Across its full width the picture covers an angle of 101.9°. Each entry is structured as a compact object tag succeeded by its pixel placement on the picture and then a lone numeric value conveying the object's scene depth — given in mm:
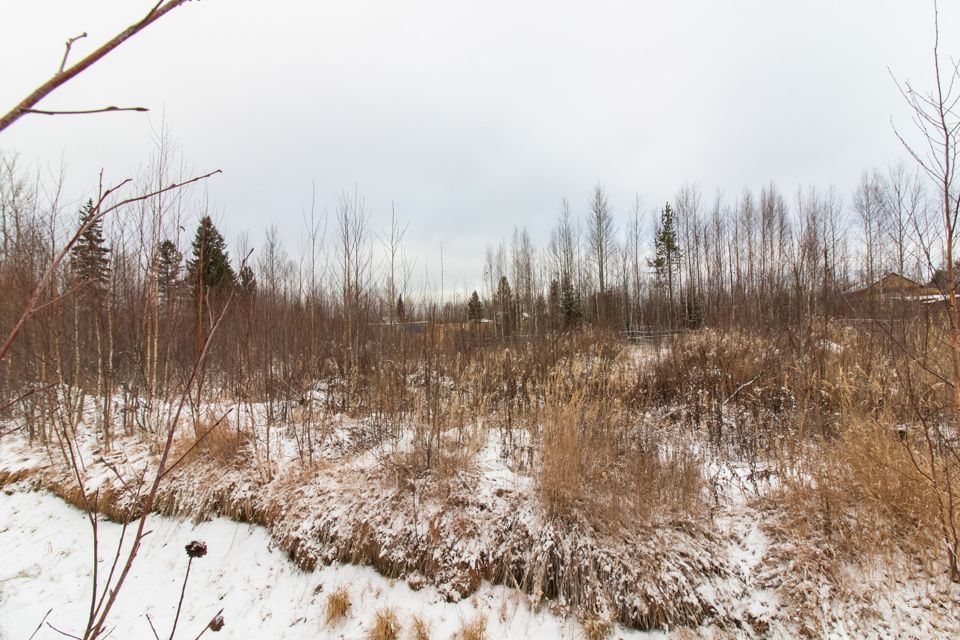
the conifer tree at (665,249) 22609
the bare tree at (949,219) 2514
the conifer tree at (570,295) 17667
